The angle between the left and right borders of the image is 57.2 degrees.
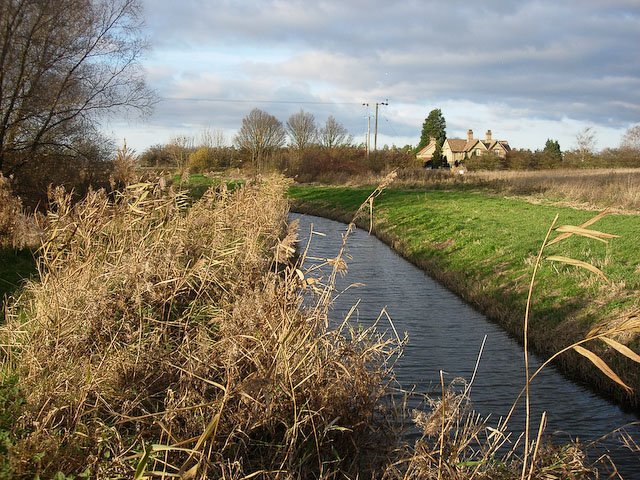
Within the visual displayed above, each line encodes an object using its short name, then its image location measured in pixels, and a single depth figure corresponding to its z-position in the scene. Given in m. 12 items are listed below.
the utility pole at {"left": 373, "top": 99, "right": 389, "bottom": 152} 53.93
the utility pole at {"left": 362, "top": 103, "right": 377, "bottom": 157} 57.02
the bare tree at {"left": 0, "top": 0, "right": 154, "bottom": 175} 14.59
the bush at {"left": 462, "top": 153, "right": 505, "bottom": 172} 51.62
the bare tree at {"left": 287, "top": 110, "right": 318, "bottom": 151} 57.50
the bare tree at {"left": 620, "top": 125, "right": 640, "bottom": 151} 46.46
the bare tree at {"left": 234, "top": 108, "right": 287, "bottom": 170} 50.69
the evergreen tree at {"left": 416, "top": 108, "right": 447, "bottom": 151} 76.69
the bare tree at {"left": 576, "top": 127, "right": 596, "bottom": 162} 49.32
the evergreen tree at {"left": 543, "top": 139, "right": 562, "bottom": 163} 52.71
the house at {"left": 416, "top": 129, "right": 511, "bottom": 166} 82.06
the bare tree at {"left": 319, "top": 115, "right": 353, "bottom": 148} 58.28
